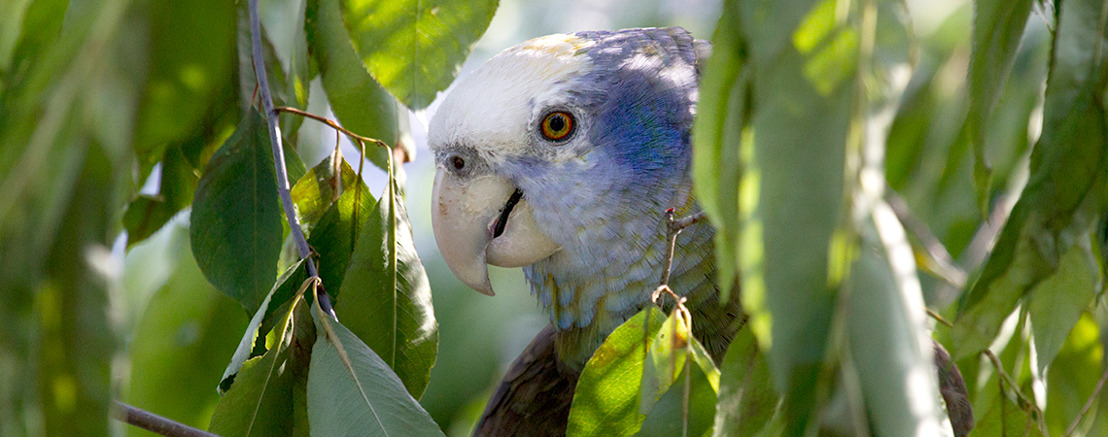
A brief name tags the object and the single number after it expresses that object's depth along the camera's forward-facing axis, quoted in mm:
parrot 3135
